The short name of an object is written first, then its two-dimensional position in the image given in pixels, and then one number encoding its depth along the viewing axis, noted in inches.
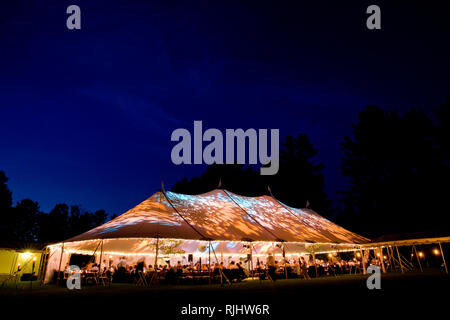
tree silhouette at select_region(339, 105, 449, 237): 1074.1
